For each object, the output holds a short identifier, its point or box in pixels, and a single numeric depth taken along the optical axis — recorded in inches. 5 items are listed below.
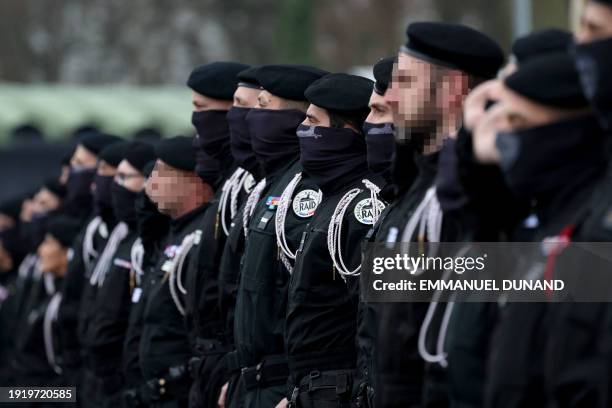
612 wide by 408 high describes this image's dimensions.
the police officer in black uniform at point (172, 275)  712.4
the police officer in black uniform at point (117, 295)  817.5
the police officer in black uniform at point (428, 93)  433.1
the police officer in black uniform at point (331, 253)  533.3
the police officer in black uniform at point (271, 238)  575.8
